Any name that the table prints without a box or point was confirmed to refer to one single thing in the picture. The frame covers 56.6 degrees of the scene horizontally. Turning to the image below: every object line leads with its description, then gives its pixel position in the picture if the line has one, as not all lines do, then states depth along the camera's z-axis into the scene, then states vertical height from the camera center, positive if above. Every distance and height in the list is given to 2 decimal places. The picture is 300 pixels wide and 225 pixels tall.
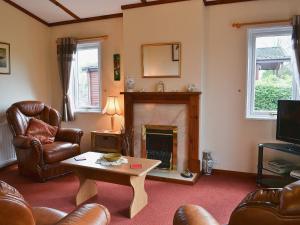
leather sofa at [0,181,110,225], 1.14 -0.64
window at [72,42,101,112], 4.99 +0.30
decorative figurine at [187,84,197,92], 3.90 +0.09
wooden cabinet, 4.55 -0.78
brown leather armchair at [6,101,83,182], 3.76 -0.72
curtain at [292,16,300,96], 3.44 +0.68
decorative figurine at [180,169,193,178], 3.81 -1.10
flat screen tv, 3.35 -0.33
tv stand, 3.40 -0.95
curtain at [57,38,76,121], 4.91 +0.51
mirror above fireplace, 4.02 +0.51
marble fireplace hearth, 3.93 -0.42
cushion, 4.16 -0.55
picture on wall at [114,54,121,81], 4.72 +0.47
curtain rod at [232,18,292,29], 3.57 +0.96
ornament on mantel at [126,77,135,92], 4.30 +0.15
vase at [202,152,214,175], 4.05 -1.00
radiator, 4.41 -0.85
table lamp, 4.64 -0.21
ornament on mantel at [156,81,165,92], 4.12 +0.12
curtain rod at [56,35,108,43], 4.79 +0.98
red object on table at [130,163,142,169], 2.87 -0.74
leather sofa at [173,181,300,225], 1.09 -0.47
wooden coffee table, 2.80 -0.87
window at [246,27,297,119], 3.76 +0.33
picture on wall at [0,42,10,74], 4.38 +0.58
